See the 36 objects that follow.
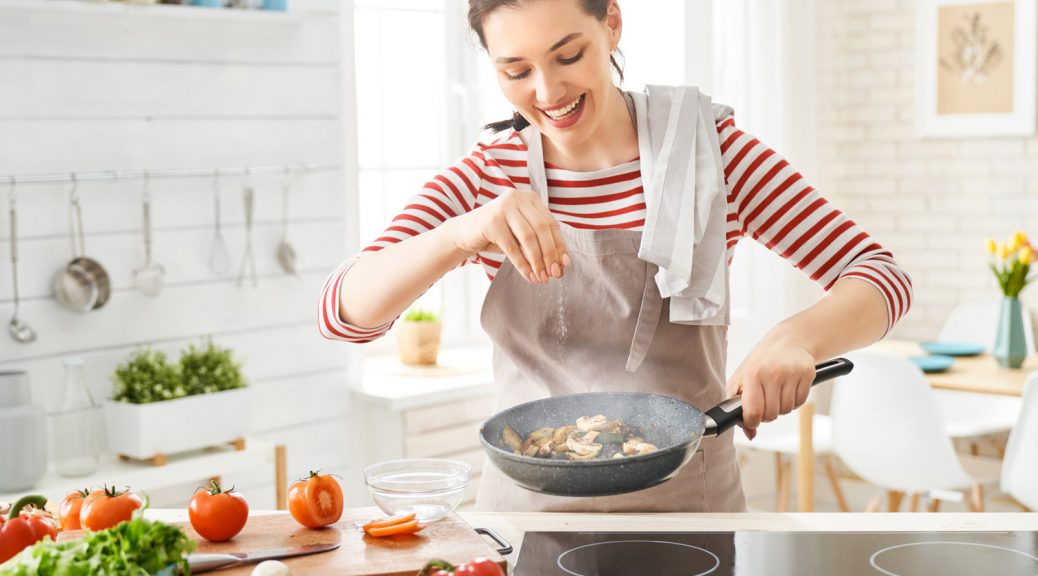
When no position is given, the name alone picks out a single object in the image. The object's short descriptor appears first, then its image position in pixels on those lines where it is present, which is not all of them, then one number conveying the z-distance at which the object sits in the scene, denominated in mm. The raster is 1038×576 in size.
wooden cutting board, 1262
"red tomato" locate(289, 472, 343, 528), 1382
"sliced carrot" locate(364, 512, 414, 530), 1356
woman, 1557
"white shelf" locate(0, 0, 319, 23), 2562
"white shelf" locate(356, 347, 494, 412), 3279
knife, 1241
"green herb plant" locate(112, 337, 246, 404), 2711
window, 3695
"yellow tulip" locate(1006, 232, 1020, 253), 3680
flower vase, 3562
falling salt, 1738
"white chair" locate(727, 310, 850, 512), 3955
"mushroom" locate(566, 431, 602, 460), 1402
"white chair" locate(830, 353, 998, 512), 3395
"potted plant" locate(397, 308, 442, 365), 3574
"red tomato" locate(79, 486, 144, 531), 1311
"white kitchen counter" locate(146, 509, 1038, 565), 1496
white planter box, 2656
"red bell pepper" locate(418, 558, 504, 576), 1082
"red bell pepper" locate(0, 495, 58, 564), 1240
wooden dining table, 3361
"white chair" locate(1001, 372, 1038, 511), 3168
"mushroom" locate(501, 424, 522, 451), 1473
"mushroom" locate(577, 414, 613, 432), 1490
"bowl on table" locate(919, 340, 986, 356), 3805
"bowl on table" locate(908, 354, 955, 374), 3570
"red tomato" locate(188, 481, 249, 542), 1336
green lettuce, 1002
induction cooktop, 1329
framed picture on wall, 4312
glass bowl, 1425
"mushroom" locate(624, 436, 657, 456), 1389
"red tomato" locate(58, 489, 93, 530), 1395
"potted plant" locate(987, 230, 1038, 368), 3566
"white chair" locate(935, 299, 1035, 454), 3969
